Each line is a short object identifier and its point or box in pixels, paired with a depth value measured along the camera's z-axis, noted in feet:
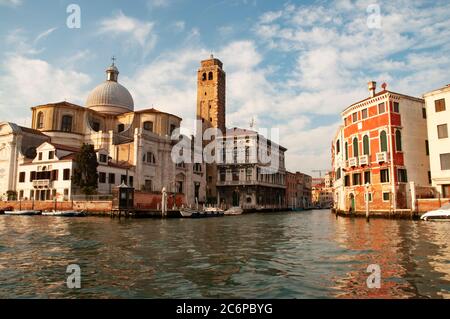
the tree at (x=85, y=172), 110.52
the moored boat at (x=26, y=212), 109.19
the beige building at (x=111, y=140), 130.11
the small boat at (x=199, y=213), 110.22
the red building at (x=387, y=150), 87.61
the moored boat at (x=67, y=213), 101.35
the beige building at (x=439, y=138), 82.84
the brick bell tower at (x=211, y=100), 183.52
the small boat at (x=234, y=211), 141.97
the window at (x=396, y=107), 89.86
